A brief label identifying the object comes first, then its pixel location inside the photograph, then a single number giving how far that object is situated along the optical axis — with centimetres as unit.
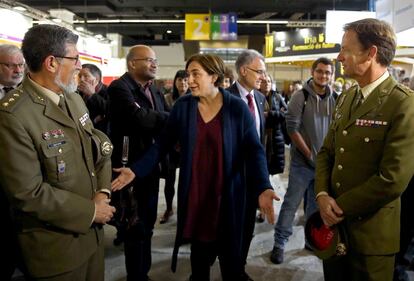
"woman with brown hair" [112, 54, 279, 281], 209
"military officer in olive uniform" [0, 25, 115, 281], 139
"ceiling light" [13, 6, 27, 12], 647
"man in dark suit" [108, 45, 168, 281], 250
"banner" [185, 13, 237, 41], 1208
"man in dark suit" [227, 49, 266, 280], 282
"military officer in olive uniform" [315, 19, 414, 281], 155
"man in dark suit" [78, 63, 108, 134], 290
